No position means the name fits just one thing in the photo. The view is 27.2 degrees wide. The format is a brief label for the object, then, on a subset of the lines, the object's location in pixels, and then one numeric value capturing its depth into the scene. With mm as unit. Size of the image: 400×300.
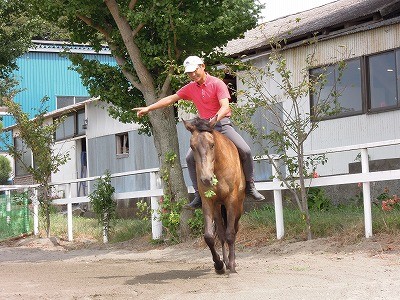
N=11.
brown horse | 10188
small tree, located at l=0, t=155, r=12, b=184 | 44438
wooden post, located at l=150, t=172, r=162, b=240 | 17016
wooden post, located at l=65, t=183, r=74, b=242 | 20125
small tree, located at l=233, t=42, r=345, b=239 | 13586
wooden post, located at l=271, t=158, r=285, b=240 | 14065
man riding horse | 10836
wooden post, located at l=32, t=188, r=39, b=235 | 21203
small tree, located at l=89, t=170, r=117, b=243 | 18562
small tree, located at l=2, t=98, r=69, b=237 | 20375
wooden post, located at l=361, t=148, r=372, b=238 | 12492
